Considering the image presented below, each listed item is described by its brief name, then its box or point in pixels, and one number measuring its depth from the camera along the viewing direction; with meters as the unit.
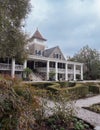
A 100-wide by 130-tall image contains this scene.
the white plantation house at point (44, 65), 31.82
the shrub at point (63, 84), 20.80
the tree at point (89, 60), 53.28
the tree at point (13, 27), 14.27
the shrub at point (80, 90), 14.64
